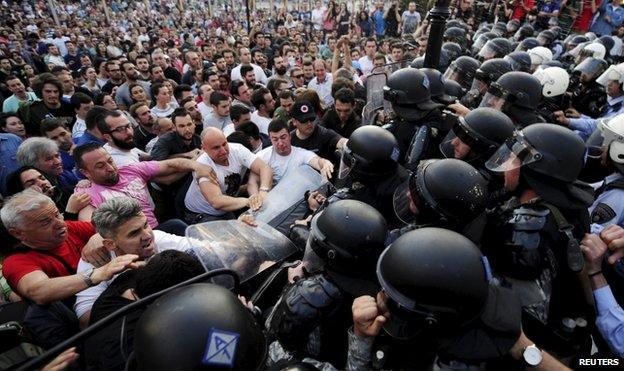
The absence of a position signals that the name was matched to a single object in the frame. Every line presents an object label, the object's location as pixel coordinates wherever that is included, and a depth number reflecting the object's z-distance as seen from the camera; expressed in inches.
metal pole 148.3
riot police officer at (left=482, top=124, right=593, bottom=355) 72.6
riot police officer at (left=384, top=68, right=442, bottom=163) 141.6
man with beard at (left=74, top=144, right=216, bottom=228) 132.8
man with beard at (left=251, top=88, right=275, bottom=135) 227.5
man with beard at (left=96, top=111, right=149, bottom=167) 159.9
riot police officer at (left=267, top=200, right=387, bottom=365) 68.2
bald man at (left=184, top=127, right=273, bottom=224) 148.8
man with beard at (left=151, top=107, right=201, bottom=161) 177.5
